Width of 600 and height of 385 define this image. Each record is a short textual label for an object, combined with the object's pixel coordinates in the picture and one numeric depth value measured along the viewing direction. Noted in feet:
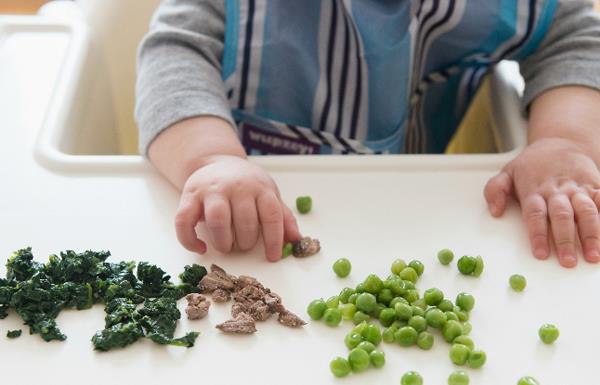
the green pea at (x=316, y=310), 1.97
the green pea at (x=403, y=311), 1.96
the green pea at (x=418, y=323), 1.94
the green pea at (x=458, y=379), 1.85
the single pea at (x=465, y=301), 1.98
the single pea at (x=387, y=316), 1.98
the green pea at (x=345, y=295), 2.01
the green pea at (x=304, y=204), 2.22
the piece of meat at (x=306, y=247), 2.12
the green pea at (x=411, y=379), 1.84
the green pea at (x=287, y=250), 2.12
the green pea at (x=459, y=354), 1.88
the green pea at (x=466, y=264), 2.06
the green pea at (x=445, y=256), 2.08
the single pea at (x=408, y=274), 2.04
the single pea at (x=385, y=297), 2.01
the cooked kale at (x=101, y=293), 1.95
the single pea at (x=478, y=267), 2.06
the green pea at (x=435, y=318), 1.94
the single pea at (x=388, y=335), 1.94
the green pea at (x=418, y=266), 2.06
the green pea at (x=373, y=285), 2.01
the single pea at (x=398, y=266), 2.06
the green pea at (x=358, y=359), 1.86
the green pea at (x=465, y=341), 1.91
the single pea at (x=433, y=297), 2.00
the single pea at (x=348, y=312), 1.98
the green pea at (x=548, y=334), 1.92
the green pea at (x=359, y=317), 1.97
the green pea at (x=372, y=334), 1.93
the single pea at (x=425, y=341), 1.93
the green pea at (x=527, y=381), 1.84
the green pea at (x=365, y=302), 1.98
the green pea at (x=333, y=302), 1.99
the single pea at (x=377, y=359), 1.89
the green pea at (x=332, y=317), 1.96
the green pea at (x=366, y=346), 1.89
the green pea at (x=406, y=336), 1.93
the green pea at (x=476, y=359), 1.88
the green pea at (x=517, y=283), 2.03
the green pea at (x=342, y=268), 2.06
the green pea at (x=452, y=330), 1.93
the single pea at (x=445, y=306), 1.98
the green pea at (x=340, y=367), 1.87
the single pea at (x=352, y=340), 1.91
